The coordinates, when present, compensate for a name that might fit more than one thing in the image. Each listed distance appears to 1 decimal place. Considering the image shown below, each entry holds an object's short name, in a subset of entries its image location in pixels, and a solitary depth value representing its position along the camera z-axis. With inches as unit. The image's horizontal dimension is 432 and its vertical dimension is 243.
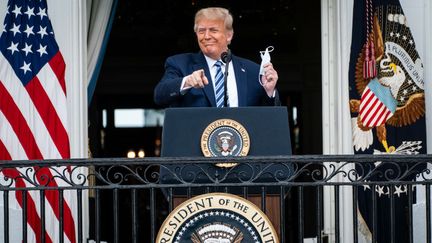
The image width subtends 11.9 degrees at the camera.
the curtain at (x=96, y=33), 739.5
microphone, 518.1
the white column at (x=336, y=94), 711.0
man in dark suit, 546.9
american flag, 688.0
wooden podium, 521.1
